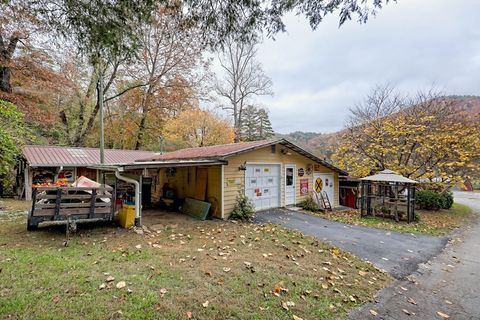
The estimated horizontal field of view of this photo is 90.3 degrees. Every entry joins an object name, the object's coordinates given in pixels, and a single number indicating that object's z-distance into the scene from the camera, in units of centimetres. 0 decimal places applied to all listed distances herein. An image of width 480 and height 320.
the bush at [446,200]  1324
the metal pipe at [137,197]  656
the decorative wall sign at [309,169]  1210
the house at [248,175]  890
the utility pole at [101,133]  1120
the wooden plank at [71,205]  523
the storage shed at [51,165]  1293
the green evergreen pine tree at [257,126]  3188
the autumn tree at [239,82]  2272
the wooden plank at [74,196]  525
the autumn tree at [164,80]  1936
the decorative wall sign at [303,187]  1180
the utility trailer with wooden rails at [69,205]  523
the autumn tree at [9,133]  809
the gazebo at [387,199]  980
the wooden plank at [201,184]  948
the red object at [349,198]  1400
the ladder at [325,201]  1218
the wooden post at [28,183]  1280
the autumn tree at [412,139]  1152
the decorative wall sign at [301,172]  1172
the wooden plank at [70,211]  523
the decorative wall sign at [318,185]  1250
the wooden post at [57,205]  532
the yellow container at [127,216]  664
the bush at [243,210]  863
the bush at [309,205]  1115
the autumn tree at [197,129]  2062
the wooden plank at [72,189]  523
